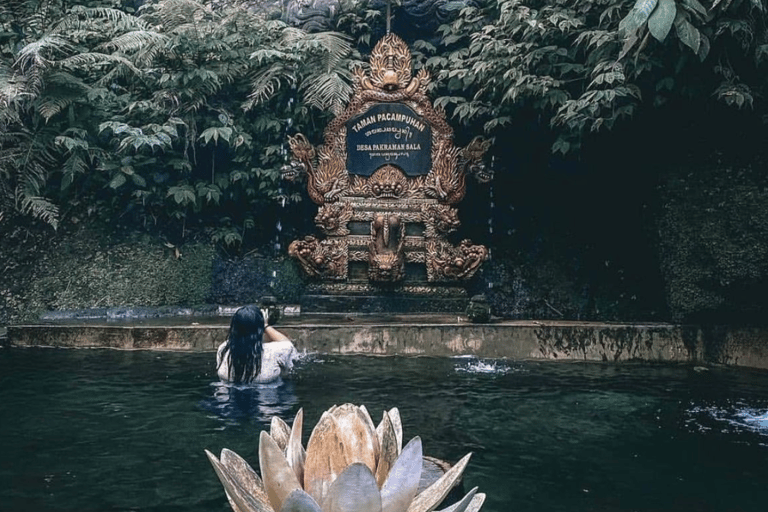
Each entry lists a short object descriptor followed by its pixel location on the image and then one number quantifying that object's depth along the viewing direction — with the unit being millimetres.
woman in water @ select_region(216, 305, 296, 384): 6230
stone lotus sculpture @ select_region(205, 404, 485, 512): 1576
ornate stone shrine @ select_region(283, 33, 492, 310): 11461
